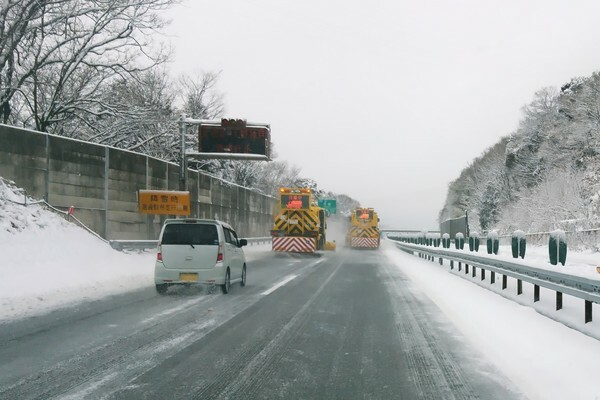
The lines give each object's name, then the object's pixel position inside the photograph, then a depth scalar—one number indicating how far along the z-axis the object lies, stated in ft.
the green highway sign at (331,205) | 172.74
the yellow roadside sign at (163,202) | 74.18
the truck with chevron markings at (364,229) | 154.51
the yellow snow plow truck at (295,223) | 104.68
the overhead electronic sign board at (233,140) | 93.31
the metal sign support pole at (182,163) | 79.97
